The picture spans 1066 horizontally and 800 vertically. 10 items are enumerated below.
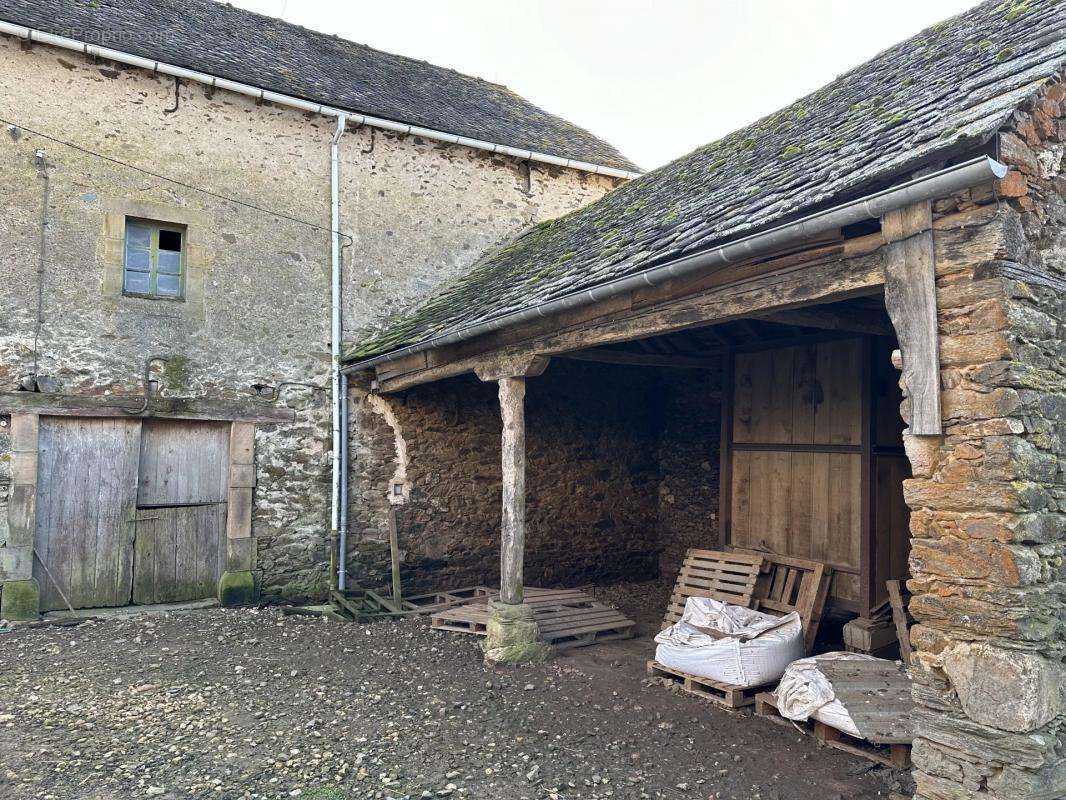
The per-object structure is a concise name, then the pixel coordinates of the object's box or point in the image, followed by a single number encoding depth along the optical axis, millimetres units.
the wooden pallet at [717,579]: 6102
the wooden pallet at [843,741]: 3850
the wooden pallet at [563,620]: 6375
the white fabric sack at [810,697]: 4094
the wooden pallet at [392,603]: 7078
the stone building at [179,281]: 6613
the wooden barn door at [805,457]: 5762
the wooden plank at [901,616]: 5000
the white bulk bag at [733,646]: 4824
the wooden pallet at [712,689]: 4699
